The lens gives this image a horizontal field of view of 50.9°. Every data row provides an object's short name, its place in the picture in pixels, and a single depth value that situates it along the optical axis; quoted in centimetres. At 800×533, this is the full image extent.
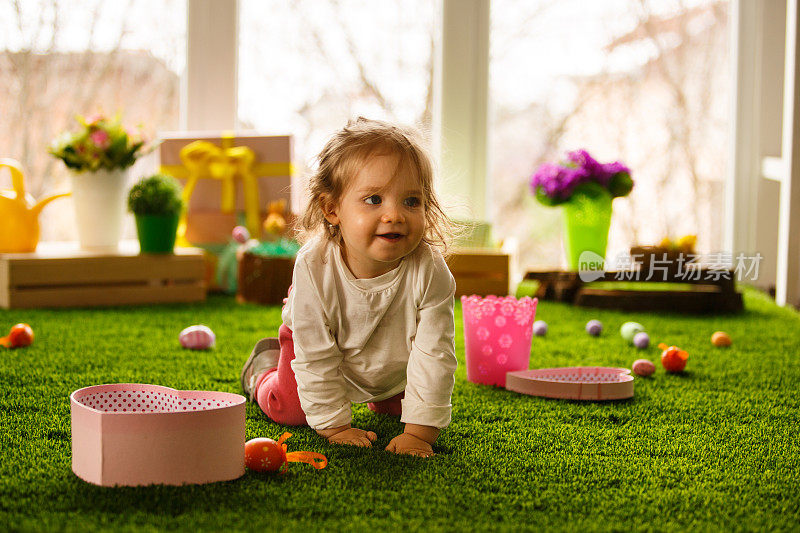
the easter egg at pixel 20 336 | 191
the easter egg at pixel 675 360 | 180
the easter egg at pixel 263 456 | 109
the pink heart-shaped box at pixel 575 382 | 154
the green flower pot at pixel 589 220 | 300
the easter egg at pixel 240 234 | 306
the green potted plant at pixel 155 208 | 276
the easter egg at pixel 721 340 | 216
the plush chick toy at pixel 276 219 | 302
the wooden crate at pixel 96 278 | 261
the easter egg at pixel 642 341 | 209
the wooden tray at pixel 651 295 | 279
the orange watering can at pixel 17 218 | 269
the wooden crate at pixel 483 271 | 303
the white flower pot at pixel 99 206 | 281
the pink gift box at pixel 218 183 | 315
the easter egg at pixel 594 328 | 231
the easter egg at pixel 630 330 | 218
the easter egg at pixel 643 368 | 178
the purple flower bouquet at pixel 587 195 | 300
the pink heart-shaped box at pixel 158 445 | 100
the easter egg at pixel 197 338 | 198
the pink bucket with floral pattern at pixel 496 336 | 169
